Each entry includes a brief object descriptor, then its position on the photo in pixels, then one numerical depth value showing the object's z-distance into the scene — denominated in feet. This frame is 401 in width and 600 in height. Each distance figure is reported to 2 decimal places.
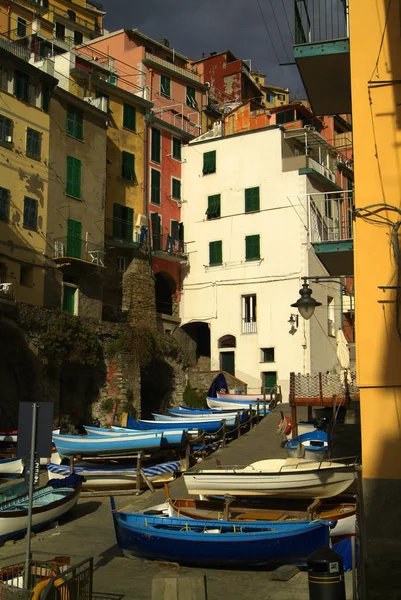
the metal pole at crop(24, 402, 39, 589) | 31.89
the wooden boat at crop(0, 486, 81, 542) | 50.75
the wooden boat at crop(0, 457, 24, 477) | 76.33
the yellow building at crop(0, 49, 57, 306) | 102.01
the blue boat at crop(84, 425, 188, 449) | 77.20
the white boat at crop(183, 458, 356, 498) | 47.52
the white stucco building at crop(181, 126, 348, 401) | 127.85
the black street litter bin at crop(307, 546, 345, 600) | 22.91
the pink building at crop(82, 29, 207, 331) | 138.31
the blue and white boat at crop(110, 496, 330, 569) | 40.81
